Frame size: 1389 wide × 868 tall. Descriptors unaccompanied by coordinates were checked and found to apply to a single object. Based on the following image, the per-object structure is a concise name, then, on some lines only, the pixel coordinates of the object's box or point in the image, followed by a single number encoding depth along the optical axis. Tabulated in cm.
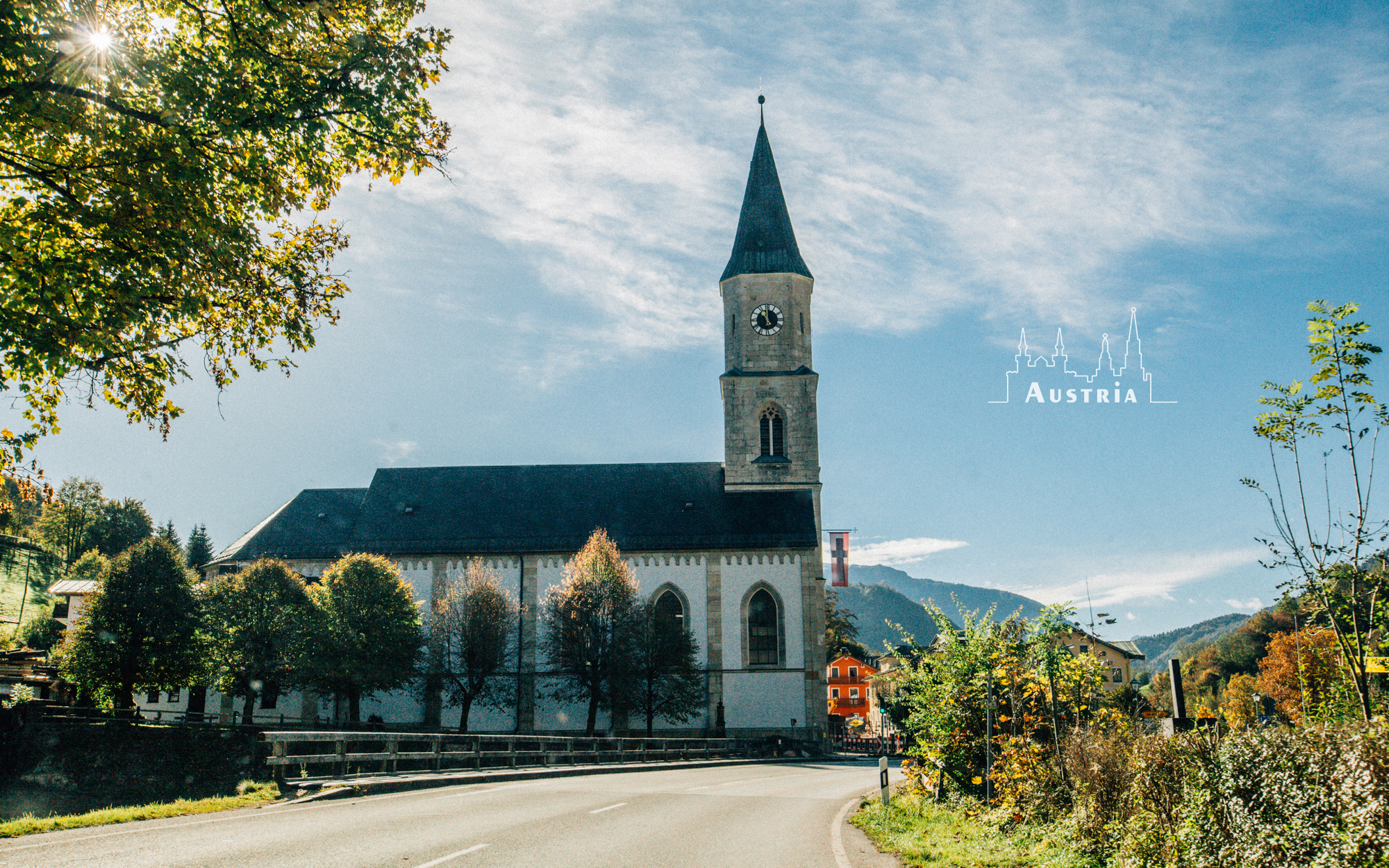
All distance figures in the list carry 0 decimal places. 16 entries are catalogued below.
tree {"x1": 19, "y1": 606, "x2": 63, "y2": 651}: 5694
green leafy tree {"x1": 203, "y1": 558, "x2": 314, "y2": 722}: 3628
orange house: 9283
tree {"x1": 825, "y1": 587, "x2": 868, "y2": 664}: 6462
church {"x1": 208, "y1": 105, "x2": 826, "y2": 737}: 4228
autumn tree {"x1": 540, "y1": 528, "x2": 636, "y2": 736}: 3888
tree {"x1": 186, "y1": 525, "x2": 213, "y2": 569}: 8306
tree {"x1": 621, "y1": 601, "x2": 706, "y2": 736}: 3919
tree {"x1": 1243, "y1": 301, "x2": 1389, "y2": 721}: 693
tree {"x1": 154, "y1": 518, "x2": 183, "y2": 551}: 8656
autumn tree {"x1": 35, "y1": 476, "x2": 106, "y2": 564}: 7662
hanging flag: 4603
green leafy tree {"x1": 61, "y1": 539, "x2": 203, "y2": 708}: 3459
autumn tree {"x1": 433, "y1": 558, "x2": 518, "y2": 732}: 4056
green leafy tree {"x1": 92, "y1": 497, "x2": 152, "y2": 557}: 7725
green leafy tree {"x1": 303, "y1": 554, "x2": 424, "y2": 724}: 3656
